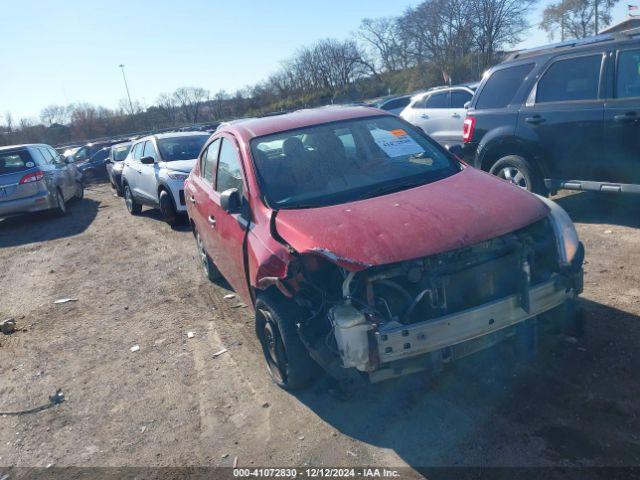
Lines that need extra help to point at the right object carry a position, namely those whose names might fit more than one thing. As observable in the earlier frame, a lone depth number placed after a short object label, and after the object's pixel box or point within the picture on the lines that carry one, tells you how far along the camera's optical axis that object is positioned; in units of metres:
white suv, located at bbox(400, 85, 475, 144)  12.41
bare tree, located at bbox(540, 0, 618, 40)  41.78
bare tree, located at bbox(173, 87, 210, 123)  52.97
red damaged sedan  3.18
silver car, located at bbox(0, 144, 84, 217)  12.02
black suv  6.25
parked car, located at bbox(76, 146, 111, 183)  23.30
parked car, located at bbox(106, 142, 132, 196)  16.61
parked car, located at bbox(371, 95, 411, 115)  19.45
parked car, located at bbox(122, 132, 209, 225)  10.05
